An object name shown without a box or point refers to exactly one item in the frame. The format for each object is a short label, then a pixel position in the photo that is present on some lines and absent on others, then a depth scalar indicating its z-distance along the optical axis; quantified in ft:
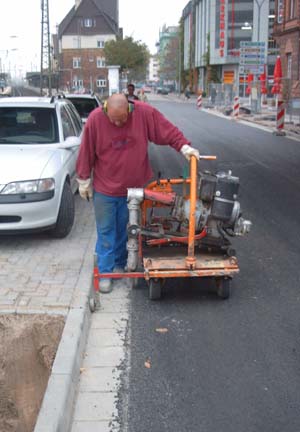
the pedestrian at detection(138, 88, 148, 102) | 92.02
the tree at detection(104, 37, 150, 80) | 247.09
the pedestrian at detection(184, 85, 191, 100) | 249.90
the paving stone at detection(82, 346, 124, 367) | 14.56
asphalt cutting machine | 17.66
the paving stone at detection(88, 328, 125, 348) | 15.60
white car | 22.18
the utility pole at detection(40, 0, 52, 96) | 111.04
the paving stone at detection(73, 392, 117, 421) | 12.33
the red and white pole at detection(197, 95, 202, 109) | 170.60
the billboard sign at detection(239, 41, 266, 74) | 123.03
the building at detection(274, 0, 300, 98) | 131.38
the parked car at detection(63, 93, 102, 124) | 47.83
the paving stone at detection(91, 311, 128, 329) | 16.71
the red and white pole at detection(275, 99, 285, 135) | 79.64
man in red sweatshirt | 18.52
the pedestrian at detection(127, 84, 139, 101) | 54.98
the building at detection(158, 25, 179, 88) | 386.11
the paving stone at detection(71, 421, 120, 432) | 11.87
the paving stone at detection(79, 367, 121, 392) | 13.43
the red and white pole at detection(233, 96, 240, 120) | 120.98
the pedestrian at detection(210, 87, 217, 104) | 176.24
